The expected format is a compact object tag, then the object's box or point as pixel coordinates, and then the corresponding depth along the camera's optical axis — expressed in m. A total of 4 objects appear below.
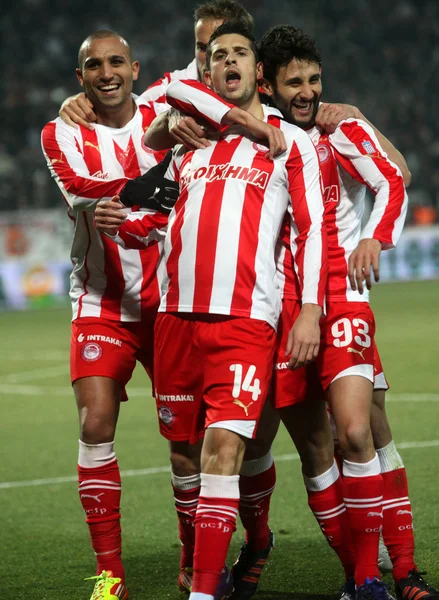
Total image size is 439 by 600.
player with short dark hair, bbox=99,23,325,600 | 6.80
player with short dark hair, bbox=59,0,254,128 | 9.59
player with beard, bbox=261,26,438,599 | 7.19
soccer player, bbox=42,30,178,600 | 8.04
